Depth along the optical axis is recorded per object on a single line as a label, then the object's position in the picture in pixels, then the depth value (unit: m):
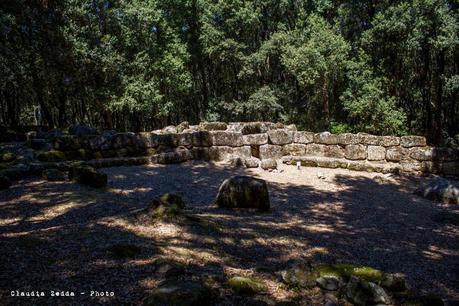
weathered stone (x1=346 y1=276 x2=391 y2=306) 3.89
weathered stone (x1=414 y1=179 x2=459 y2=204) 9.87
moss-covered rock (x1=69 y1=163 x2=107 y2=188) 8.61
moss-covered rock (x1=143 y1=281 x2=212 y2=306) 3.20
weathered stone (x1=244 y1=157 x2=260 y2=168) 13.16
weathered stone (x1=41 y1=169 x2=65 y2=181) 9.05
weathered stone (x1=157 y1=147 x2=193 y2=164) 12.81
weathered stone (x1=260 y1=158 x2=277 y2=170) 13.01
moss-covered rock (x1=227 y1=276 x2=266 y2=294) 3.78
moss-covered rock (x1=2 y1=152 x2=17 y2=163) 10.81
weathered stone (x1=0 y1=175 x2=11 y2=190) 8.27
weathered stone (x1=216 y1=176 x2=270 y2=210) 7.84
